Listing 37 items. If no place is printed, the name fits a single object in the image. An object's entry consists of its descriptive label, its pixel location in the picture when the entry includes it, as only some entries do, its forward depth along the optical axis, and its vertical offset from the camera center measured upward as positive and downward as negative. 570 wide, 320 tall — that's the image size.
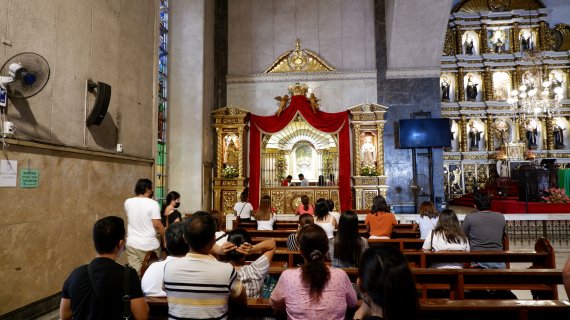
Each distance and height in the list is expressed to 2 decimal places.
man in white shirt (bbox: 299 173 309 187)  11.42 -0.11
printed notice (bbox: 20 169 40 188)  4.13 +0.05
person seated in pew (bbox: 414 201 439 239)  4.91 -0.52
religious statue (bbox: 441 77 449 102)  16.20 +3.75
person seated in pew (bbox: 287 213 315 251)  3.83 -0.60
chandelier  14.09 +3.21
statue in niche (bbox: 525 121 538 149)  15.85 +1.90
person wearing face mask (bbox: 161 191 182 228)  4.61 -0.35
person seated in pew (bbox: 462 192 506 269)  3.93 -0.53
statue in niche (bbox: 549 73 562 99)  15.62 +4.00
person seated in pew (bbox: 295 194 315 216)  5.85 -0.46
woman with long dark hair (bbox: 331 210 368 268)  3.15 -0.54
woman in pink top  1.96 -0.60
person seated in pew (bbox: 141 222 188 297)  2.37 -0.54
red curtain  11.20 +1.57
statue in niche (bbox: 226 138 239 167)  11.49 +0.81
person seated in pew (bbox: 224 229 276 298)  2.24 -0.51
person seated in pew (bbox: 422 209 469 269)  3.78 -0.60
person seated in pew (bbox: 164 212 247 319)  1.84 -0.51
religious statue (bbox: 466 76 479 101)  16.14 +3.79
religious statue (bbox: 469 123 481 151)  16.06 +1.80
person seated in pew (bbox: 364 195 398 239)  4.70 -0.54
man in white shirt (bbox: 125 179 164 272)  4.09 -0.48
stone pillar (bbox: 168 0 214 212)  10.45 +2.17
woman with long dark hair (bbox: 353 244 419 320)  1.32 -0.39
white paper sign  3.85 +0.10
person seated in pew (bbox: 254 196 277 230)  5.83 -0.57
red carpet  9.53 -0.77
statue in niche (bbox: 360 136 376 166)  11.38 +0.82
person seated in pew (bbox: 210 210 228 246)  2.65 -0.42
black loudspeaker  5.42 +1.15
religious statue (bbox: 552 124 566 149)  15.74 +1.73
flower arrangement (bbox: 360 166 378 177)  11.00 +0.23
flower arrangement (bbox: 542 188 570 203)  9.87 -0.53
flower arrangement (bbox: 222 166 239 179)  11.10 +0.21
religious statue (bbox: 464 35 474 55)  16.42 +5.84
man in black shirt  1.83 -0.54
